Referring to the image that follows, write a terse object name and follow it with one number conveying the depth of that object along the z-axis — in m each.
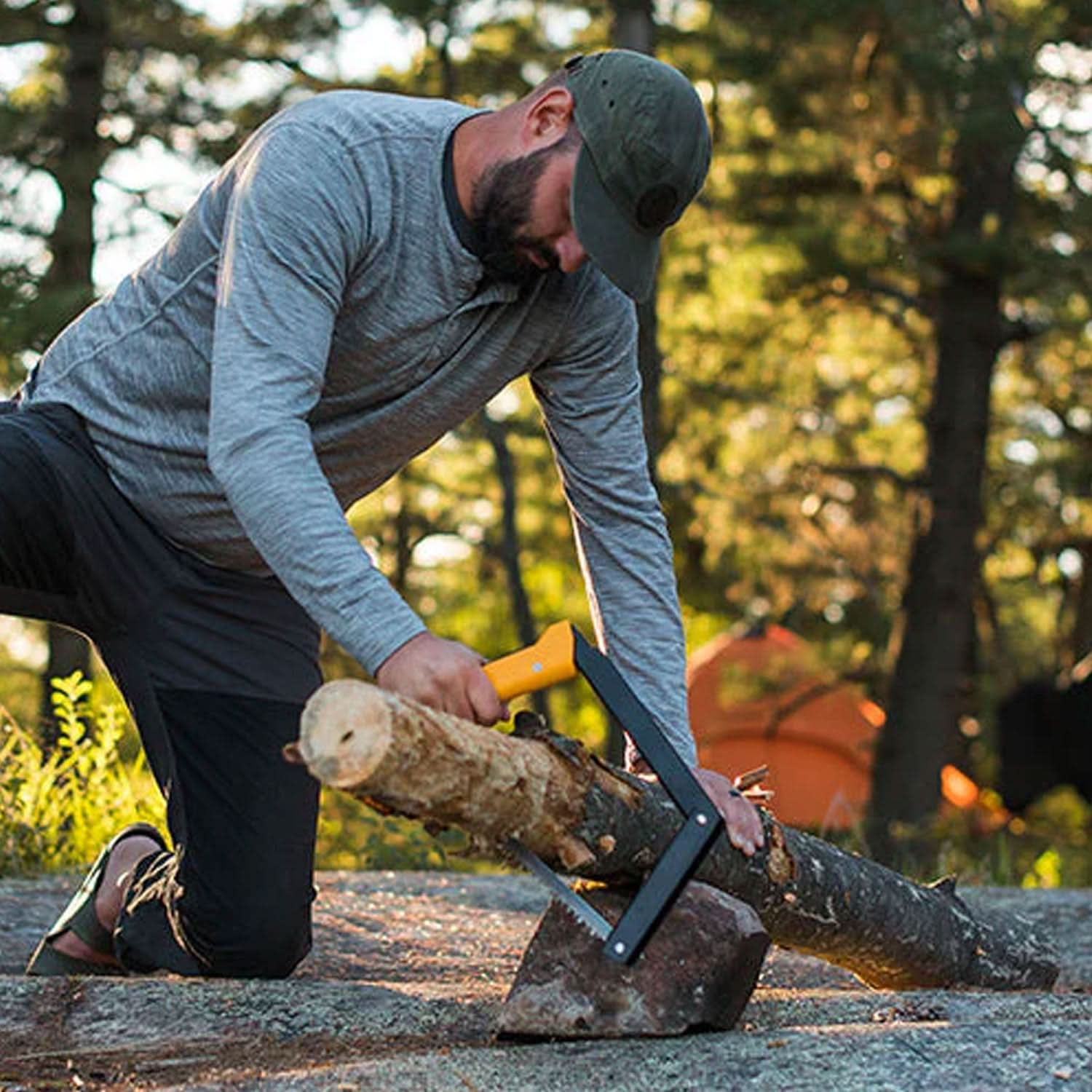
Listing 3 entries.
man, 2.95
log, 2.70
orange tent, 16.02
